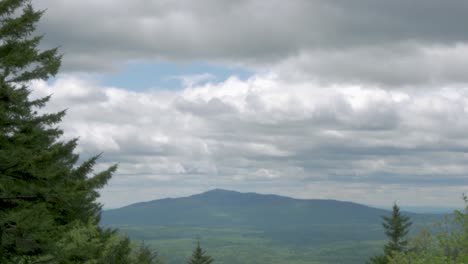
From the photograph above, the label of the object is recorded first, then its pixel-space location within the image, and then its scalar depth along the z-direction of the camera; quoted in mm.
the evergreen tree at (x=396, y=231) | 69125
